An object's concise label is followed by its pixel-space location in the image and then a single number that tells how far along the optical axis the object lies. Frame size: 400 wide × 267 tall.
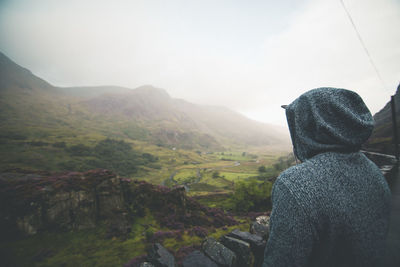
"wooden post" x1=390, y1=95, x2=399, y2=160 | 8.99
